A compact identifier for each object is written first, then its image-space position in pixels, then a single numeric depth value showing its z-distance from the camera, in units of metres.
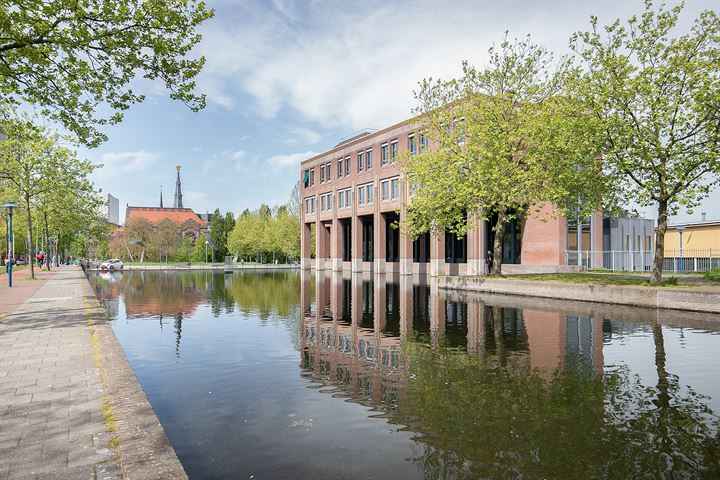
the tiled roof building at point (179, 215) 141.25
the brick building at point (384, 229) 39.09
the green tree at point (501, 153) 24.06
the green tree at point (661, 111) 20.09
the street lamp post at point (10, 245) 26.97
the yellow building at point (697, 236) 45.09
